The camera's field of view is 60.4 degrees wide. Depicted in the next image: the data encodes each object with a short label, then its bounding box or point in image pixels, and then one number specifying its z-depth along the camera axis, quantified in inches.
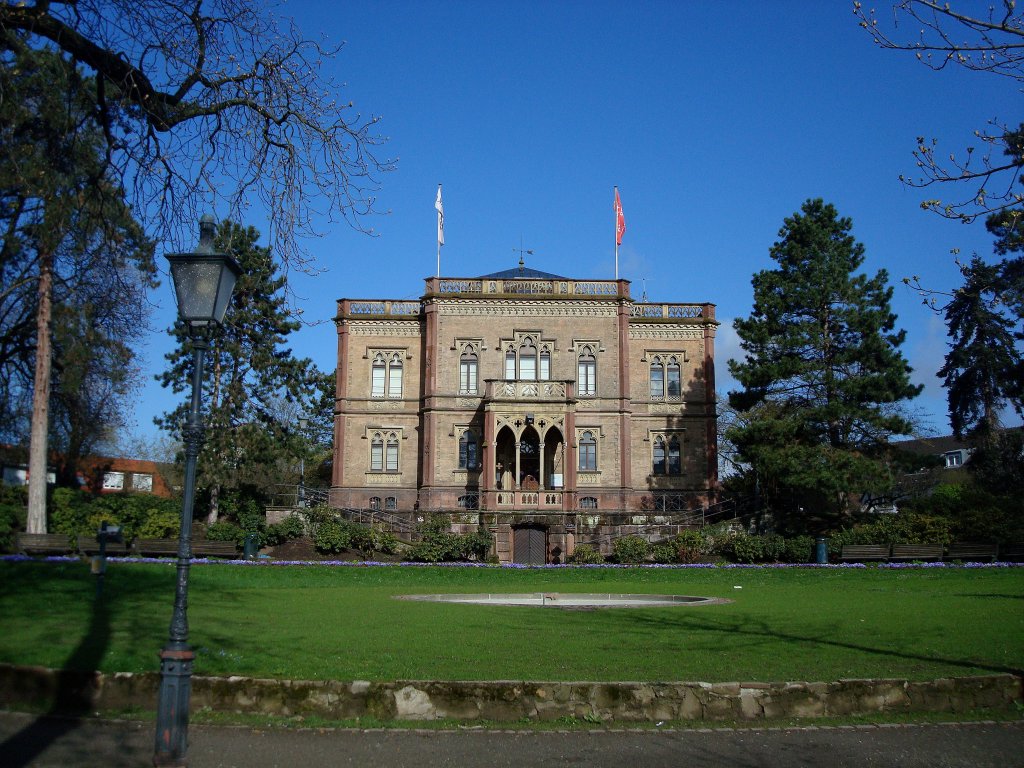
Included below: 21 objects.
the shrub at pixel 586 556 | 1588.3
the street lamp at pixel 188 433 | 274.7
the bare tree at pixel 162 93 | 329.7
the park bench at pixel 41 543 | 1242.6
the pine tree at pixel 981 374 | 1829.5
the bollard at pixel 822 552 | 1454.2
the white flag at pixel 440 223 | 2076.9
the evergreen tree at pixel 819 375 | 1628.9
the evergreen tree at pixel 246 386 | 1828.2
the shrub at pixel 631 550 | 1558.8
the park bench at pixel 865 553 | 1438.2
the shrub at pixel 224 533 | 1667.1
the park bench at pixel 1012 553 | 1409.9
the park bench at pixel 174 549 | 1392.7
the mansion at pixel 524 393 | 1967.3
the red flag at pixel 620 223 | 2110.0
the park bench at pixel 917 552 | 1417.3
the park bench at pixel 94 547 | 1264.8
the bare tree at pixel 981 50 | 345.7
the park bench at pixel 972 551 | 1413.6
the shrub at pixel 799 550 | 1523.1
